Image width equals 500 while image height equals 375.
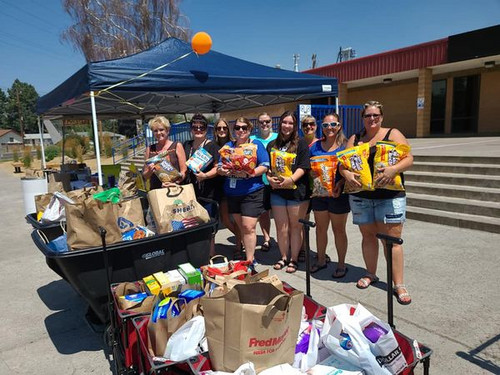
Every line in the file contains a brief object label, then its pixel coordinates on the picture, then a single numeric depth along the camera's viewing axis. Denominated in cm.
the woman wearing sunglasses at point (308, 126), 379
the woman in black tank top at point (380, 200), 295
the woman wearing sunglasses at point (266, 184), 400
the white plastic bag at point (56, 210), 295
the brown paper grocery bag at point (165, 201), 279
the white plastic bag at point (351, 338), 161
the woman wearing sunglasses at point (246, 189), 367
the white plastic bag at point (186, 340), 178
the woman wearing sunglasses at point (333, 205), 341
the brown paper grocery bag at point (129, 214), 289
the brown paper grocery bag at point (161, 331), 188
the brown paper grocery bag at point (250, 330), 160
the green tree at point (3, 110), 9919
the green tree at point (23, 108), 9688
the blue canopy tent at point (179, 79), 417
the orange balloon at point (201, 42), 483
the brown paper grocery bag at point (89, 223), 236
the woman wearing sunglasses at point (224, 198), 406
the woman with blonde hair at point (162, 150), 358
